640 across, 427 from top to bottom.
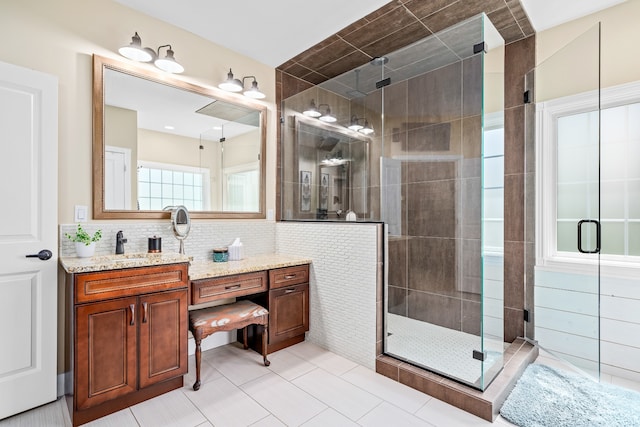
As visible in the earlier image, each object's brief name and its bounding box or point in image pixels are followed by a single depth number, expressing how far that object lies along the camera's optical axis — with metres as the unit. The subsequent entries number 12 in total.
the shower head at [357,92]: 3.10
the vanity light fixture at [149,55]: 2.25
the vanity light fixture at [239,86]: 2.85
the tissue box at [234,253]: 2.84
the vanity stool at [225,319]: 2.15
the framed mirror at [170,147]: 2.29
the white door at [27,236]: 1.85
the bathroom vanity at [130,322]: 1.73
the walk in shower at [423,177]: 2.41
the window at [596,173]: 2.25
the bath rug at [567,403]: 1.76
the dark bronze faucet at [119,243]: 2.25
